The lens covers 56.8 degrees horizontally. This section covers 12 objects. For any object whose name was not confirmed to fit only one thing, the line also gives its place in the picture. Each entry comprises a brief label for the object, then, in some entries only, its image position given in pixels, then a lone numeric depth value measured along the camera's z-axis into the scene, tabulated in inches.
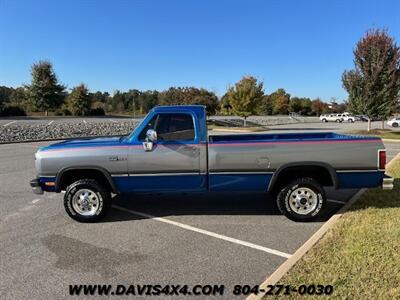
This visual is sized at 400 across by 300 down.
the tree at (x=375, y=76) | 932.0
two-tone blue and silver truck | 227.3
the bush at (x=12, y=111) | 2165.4
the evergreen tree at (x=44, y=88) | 2140.7
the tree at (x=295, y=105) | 3609.7
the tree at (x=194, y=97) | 1807.3
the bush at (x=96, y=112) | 2604.3
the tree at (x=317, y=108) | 3737.7
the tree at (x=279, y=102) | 3444.9
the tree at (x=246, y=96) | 1445.6
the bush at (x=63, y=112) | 2516.0
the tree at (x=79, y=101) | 2485.2
